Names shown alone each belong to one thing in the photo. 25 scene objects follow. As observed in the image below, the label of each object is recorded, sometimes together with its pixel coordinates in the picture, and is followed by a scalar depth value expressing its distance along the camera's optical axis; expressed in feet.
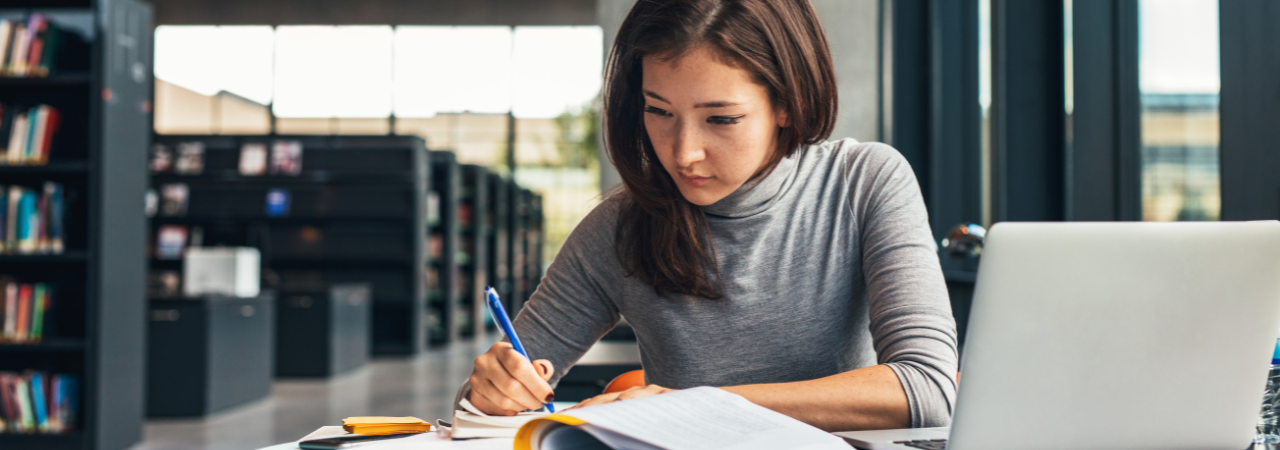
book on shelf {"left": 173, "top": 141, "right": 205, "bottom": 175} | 24.56
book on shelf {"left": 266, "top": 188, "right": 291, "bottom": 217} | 24.71
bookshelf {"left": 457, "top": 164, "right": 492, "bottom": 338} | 29.40
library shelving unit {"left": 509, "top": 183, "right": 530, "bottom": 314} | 35.12
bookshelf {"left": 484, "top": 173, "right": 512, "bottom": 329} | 31.81
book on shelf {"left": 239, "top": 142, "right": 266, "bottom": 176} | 24.49
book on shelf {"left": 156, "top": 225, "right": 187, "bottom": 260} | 24.38
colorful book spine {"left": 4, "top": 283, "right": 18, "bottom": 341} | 11.98
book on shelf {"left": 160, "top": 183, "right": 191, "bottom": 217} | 24.59
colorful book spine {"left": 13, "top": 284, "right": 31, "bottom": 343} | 12.01
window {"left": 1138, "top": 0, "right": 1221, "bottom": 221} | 6.81
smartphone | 2.70
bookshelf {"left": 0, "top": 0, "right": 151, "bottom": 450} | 11.94
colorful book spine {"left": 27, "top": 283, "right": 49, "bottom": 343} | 12.01
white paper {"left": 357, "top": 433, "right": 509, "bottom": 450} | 2.77
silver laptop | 2.10
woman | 3.41
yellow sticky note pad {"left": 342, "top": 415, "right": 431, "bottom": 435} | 2.99
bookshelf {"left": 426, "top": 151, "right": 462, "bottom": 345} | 27.30
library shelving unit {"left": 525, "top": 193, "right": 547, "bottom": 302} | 39.27
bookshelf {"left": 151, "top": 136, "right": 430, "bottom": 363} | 24.71
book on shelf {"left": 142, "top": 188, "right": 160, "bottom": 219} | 24.45
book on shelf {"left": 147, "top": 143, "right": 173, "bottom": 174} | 24.47
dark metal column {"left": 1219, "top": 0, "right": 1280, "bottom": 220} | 5.36
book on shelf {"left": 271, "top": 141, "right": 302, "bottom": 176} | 24.72
